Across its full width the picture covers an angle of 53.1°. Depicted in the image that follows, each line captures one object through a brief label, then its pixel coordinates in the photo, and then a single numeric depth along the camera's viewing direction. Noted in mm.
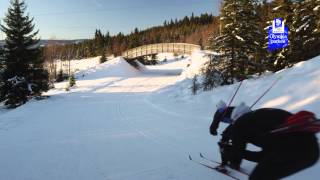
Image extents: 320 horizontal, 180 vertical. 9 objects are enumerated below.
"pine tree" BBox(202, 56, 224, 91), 18453
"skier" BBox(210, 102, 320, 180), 3712
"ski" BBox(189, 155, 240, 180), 5477
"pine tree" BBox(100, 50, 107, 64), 58031
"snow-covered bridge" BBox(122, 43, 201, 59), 46906
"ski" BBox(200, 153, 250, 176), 5362
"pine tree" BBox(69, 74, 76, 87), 31906
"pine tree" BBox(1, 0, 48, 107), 24066
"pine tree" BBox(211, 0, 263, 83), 20297
